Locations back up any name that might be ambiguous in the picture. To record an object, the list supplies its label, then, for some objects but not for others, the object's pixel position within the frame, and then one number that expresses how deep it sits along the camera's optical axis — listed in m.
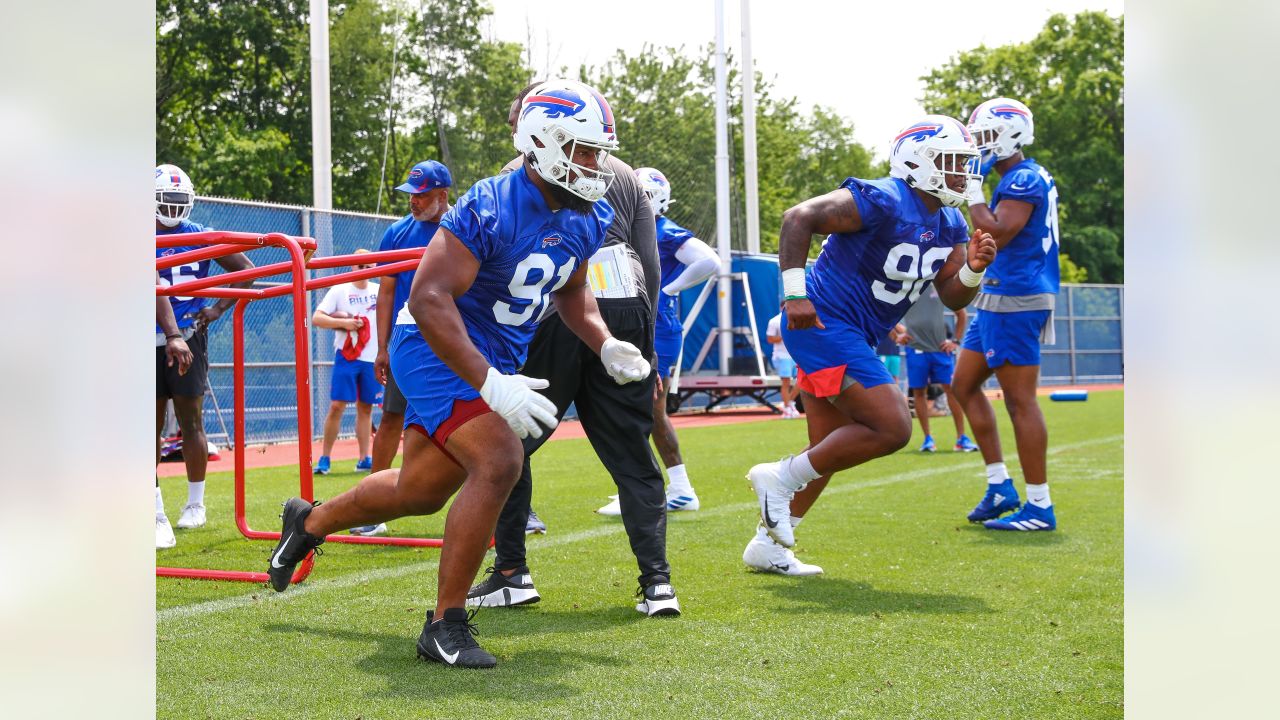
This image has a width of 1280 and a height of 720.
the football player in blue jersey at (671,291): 8.16
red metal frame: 4.95
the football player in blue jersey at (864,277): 5.39
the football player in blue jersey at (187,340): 6.41
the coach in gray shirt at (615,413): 4.80
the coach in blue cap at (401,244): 6.54
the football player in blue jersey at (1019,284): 6.95
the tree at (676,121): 24.62
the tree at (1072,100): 50.72
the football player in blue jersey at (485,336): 3.72
